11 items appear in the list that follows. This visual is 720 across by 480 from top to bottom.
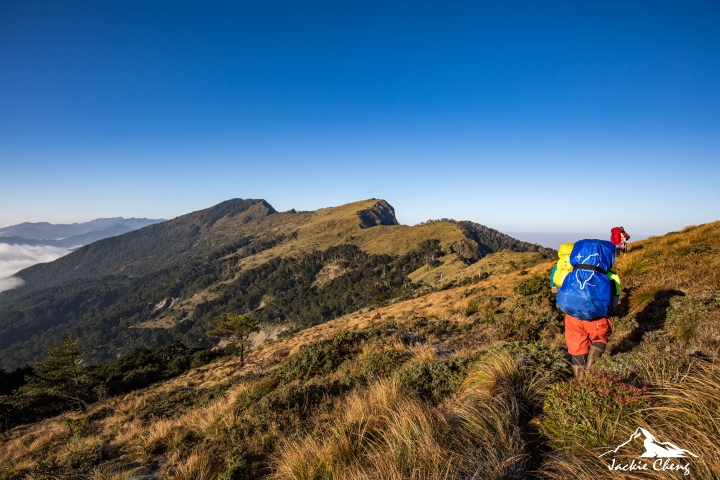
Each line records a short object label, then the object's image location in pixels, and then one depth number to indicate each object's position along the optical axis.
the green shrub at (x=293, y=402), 5.09
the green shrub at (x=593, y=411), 2.78
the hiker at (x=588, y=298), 4.38
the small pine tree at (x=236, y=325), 37.59
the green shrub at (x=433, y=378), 4.68
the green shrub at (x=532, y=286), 12.29
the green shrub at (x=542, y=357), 4.38
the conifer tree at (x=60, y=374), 21.33
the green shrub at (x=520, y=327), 7.71
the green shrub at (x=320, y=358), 8.52
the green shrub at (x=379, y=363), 6.48
